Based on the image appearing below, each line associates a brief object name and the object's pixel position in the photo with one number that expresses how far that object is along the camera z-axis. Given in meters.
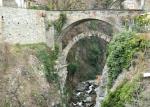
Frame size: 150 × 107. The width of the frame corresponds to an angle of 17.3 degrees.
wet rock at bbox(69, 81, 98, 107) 38.66
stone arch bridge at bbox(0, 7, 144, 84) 33.16
